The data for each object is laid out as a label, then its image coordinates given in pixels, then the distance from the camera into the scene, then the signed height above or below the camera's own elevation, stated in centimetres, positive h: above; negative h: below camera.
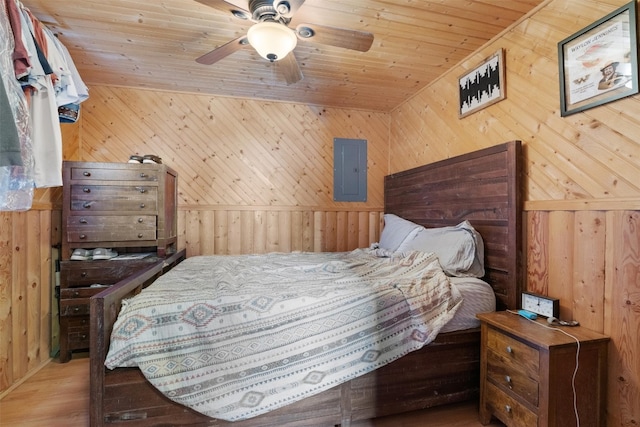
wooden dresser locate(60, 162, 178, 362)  229 -11
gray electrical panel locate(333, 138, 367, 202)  350 +52
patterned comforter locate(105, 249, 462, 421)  131 -59
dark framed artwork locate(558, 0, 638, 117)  135 +77
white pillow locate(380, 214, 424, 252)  265 -17
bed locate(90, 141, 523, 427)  129 -78
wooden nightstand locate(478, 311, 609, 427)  130 -76
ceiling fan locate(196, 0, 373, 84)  151 +101
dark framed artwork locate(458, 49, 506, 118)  205 +97
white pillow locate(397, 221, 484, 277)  199 -26
